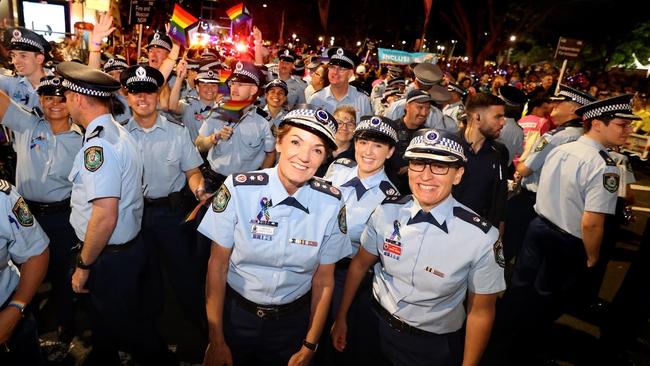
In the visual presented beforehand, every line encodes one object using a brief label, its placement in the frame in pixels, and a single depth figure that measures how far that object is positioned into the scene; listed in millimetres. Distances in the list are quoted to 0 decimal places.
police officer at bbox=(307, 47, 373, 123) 6293
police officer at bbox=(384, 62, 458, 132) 6512
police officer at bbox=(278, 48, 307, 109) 8617
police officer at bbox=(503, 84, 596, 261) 5055
